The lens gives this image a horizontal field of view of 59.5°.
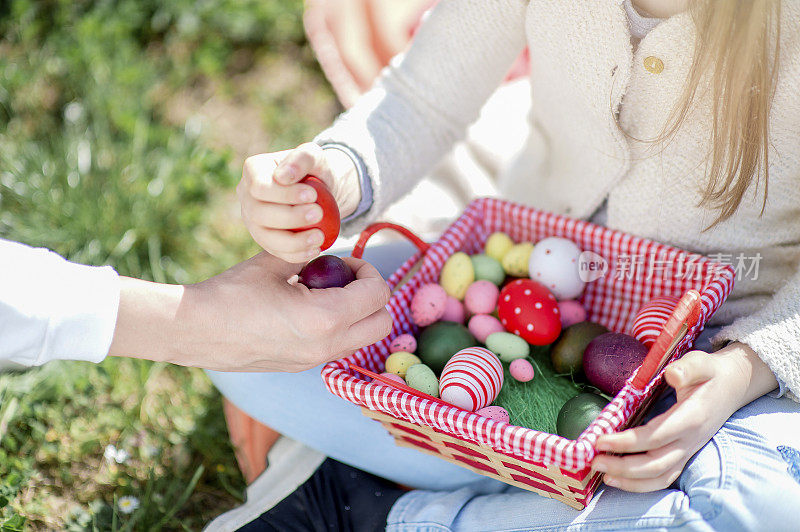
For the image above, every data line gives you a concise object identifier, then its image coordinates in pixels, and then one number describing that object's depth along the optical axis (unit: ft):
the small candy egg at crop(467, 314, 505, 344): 4.21
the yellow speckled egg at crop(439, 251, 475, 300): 4.31
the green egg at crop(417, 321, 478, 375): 3.95
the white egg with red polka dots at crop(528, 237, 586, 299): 4.23
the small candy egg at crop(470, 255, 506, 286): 4.46
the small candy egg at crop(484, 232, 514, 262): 4.56
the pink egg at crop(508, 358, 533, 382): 3.90
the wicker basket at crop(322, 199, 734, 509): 3.20
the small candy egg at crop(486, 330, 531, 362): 4.01
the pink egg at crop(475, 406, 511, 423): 3.52
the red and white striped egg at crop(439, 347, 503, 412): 3.52
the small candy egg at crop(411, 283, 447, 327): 4.09
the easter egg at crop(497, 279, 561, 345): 4.04
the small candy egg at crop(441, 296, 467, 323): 4.30
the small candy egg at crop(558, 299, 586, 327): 4.34
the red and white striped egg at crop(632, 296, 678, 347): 3.81
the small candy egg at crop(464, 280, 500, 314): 4.28
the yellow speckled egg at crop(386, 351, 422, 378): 3.83
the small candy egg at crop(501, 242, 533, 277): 4.45
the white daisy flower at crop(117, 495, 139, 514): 4.56
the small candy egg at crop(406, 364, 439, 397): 3.67
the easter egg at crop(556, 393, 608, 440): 3.43
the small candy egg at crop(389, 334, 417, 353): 4.00
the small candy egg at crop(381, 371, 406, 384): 3.58
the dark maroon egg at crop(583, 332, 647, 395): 3.63
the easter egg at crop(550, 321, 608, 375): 3.97
